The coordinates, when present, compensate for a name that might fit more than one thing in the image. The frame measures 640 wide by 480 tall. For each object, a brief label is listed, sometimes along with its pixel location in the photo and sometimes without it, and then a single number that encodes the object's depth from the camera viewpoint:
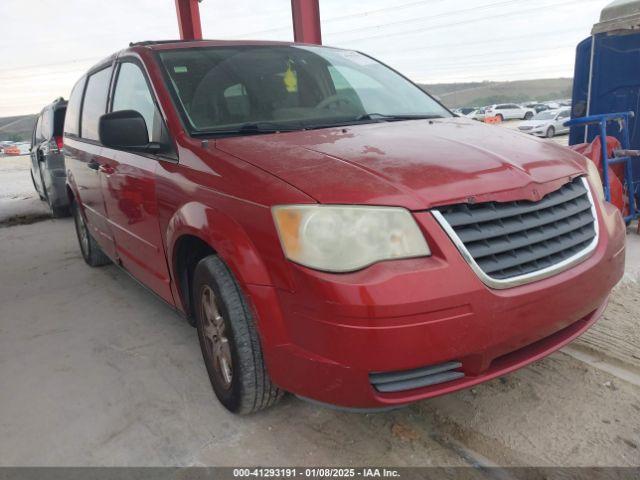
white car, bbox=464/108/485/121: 39.92
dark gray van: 6.93
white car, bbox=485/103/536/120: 42.00
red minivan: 1.60
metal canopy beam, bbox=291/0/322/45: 7.67
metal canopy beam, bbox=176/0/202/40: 10.22
